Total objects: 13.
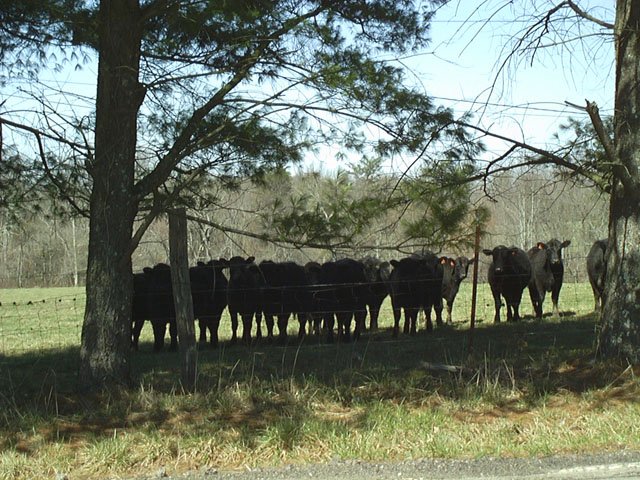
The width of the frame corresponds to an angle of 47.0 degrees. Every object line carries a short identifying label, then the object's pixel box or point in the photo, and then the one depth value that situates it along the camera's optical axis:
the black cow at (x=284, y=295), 14.34
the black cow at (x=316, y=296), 14.11
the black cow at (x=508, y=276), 16.64
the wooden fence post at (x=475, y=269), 8.67
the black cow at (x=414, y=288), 14.73
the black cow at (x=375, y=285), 15.01
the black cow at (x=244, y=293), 14.42
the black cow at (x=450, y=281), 16.86
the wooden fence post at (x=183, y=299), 8.27
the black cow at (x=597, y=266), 17.19
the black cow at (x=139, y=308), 14.81
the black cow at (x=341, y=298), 13.95
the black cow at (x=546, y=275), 17.36
